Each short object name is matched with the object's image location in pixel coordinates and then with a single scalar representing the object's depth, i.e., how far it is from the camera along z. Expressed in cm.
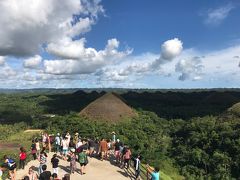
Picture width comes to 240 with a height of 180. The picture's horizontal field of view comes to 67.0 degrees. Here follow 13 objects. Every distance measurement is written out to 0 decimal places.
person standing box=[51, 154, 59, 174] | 1075
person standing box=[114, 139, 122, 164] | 1305
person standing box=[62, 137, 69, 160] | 1346
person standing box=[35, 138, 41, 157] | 1357
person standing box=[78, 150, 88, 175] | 1165
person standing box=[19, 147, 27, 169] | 1200
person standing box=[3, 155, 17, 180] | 1062
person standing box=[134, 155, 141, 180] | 1122
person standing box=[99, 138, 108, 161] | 1348
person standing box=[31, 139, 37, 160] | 1346
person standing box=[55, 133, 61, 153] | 1445
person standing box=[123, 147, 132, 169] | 1220
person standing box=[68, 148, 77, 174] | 1188
